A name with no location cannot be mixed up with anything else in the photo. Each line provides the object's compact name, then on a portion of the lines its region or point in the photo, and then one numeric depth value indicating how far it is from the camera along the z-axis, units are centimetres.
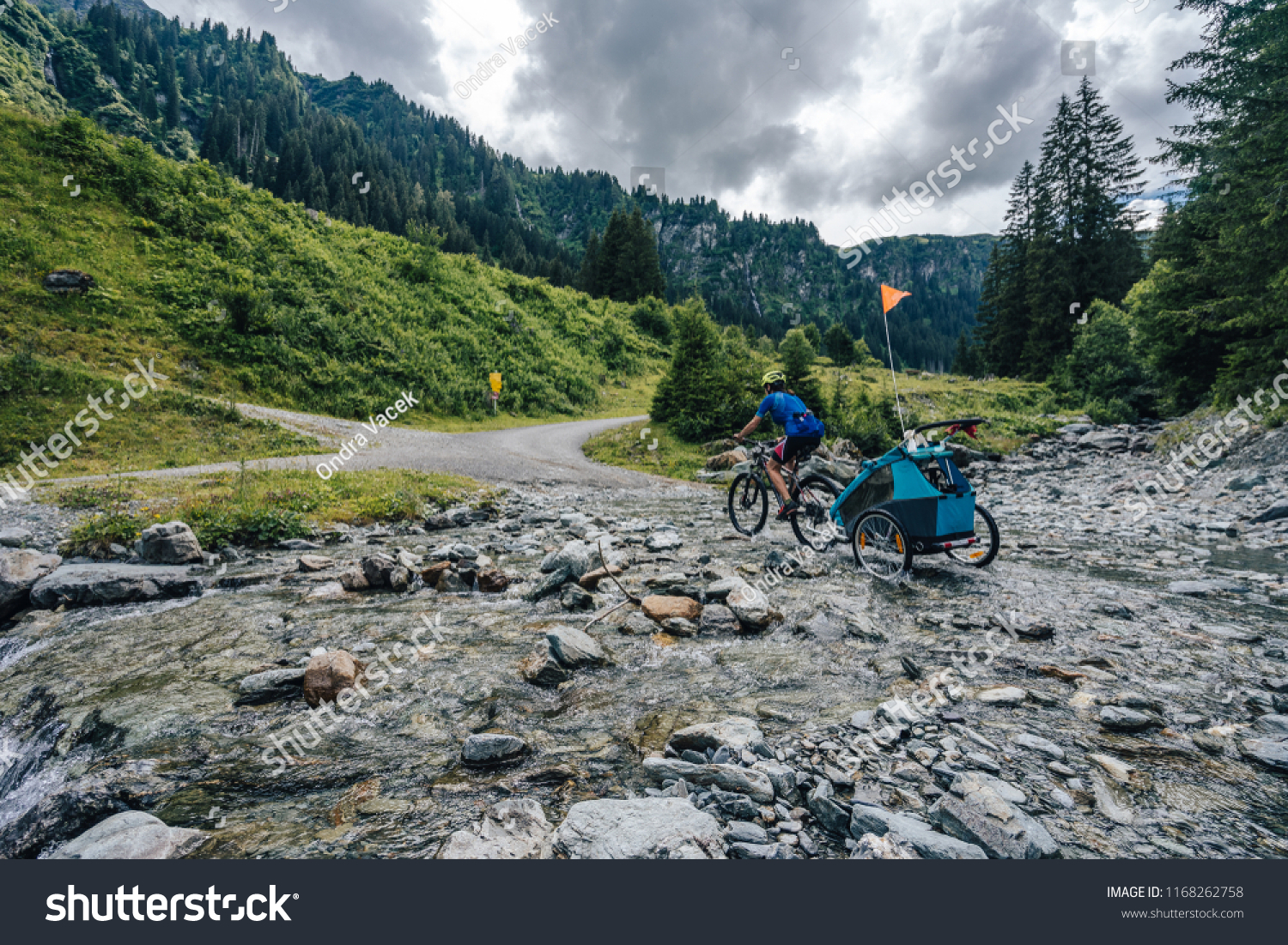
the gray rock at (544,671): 399
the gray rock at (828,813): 237
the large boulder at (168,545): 684
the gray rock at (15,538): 718
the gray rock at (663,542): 829
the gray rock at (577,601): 568
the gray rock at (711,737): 304
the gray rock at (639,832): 219
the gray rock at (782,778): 263
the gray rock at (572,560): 645
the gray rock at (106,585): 555
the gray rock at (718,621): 511
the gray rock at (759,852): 216
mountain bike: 873
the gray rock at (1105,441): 1953
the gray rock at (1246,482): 1117
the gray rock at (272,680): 382
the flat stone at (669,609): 525
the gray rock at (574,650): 421
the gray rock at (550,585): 601
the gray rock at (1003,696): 352
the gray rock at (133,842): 223
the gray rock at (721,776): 259
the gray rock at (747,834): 227
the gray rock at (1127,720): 315
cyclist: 909
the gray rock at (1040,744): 289
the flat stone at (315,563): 692
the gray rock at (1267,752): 279
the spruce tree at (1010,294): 4778
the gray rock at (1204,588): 581
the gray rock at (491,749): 296
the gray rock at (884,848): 217
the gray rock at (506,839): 218
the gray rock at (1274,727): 305
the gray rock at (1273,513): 904
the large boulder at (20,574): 545
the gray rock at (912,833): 214
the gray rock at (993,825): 217
